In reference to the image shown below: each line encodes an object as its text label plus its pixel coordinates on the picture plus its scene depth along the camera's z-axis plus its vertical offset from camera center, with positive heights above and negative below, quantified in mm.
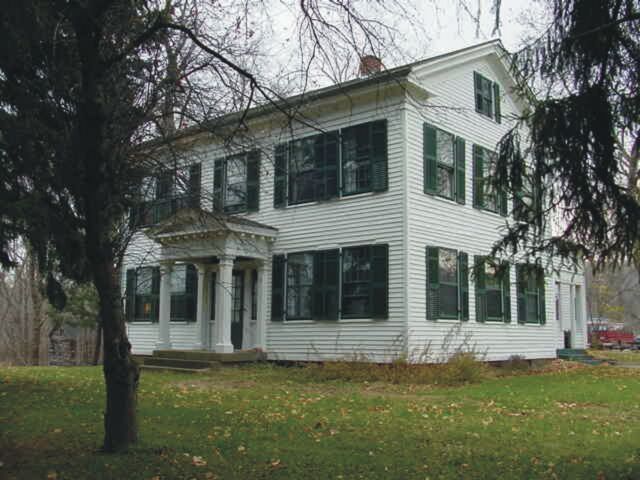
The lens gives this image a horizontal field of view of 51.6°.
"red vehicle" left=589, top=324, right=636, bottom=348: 36969 -1320
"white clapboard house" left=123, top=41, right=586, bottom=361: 14742 +1600
